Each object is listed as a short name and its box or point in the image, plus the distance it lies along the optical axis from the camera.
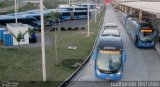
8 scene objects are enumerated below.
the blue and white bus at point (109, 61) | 21.66
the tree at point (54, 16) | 43.56
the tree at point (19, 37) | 30.62
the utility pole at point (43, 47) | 20.31
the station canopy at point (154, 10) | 25.40
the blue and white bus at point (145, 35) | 34.00
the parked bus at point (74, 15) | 74.56
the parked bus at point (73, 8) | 82.73
